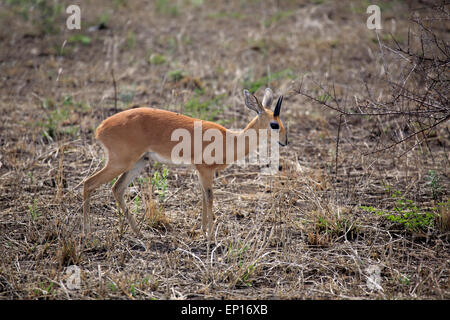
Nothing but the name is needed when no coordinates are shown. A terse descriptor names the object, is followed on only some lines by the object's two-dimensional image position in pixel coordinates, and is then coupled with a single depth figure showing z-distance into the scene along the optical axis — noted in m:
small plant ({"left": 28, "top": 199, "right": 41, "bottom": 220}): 10.52
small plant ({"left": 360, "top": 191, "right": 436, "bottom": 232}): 10.21
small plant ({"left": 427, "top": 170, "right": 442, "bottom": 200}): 11.12
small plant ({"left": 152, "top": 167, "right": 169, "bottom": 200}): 11.12
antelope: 10.23
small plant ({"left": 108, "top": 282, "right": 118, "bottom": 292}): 8.48
